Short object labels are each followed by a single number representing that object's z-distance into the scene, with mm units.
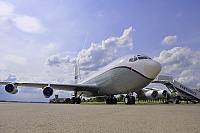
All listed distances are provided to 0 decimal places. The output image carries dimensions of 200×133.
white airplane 11702
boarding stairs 20847
